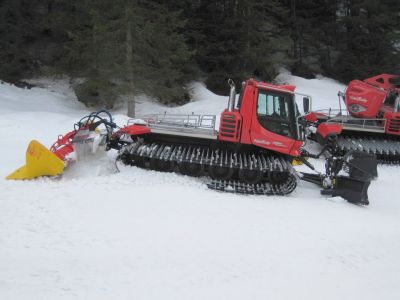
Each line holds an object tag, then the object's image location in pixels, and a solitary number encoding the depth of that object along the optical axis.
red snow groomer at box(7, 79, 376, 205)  7.55
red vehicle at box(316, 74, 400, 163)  11.38
